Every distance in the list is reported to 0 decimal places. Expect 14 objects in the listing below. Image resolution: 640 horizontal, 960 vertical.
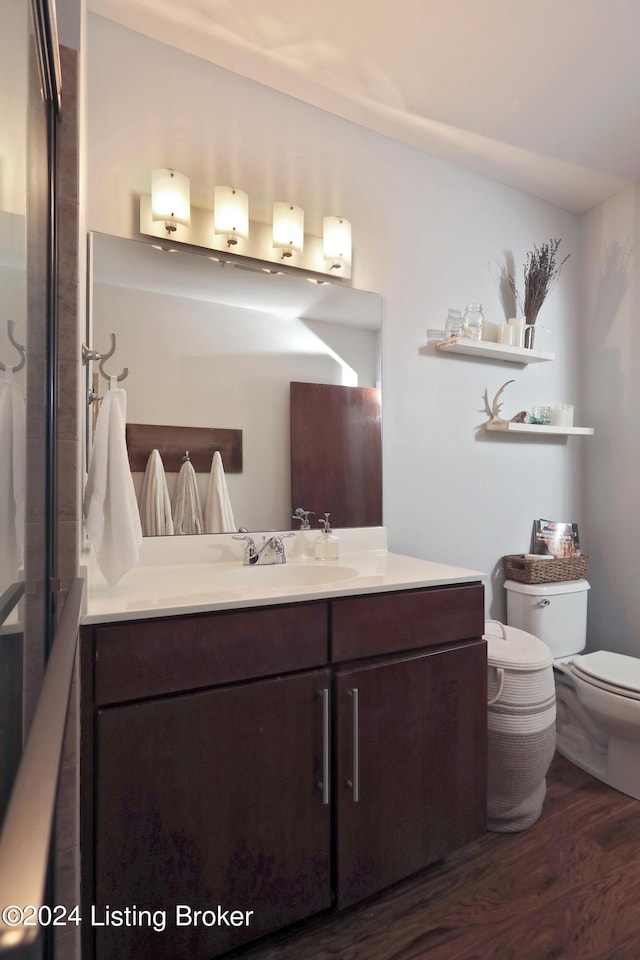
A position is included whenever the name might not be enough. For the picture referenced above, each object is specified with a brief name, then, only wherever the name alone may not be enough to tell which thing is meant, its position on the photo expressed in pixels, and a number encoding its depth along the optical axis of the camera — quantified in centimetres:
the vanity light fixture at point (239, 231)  170
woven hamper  171
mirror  167
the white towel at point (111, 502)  127
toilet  188
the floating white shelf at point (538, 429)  238
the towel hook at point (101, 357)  132
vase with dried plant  248
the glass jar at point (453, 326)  227
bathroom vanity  108
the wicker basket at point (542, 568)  233
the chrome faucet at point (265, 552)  175
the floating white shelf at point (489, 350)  220
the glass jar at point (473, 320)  229
